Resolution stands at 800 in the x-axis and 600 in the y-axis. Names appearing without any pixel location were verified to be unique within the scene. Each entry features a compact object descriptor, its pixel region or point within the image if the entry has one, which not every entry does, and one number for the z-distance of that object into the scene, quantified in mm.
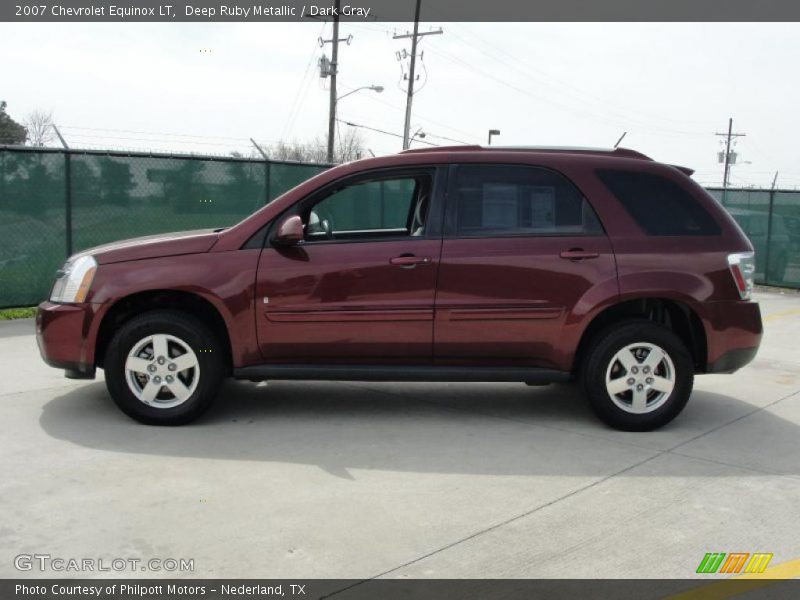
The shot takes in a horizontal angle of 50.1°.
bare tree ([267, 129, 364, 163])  44812
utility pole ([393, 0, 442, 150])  38841
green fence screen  10312
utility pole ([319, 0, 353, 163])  32156
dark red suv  5652
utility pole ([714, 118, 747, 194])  80338
